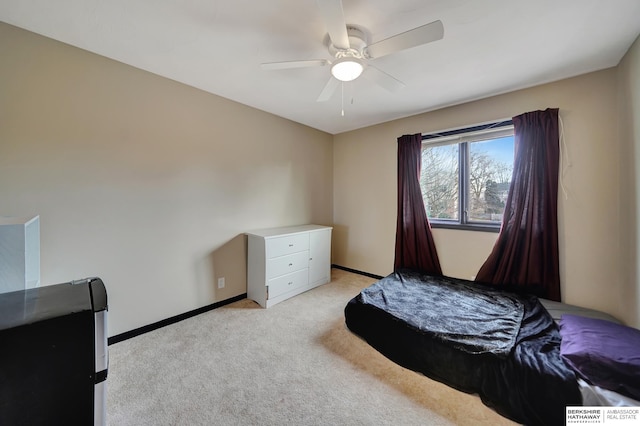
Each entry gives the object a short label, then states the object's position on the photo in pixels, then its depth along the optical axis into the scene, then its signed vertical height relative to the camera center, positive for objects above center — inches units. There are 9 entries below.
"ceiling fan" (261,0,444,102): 49.3 +40.6
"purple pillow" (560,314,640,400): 49.0 -32.0
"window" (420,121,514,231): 104.3 +18.2
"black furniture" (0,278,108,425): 30.5 -20.2
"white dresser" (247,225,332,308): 108.0 -24.1
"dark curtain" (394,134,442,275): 122.5 -3.2
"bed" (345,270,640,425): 51.5 -35.0
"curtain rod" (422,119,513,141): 100.7 +38.6
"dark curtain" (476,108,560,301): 89.7 +0.4
